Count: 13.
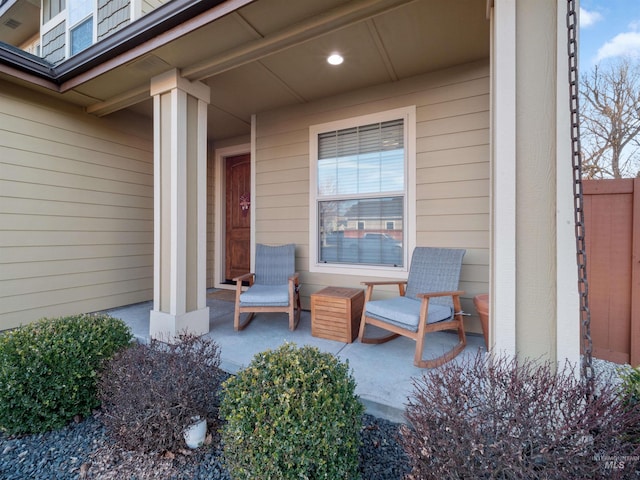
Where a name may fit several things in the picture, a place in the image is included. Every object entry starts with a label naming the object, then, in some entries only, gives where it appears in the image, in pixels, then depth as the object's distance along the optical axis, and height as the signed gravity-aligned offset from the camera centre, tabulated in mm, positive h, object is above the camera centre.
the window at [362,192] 3410 +583
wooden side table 2936 -727
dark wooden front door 5070 +435
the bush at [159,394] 1591 -827
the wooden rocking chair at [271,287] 3172 -532
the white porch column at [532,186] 1434 +267
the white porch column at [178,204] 2980 +369
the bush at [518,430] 998 -667
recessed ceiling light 2871 +1747
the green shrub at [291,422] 1226 -762
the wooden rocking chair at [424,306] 2396 -558
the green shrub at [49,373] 1784 -787
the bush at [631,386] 1287 -638
